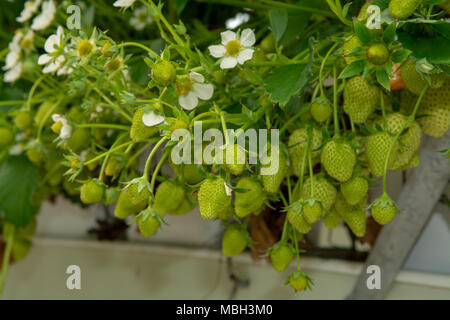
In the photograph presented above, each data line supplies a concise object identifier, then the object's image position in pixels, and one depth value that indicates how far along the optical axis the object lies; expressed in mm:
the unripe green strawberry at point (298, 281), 427
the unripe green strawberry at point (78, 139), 466
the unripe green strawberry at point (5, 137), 543
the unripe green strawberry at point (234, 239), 442
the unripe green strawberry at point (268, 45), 472
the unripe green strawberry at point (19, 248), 709
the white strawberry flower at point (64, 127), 436
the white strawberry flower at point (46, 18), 507
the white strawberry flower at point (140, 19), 564
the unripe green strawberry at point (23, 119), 518
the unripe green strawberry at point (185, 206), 422
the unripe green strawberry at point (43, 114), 523
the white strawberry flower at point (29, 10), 534
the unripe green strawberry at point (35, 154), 522
